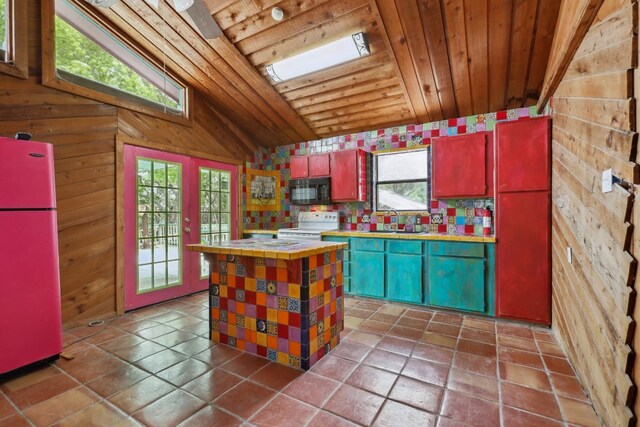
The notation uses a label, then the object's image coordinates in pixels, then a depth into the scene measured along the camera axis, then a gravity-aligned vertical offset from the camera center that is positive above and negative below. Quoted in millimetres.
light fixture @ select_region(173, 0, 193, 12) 2090 +1490
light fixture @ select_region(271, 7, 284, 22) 2953 +1990
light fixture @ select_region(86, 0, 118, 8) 2219 +1601
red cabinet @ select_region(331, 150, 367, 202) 4316 +503
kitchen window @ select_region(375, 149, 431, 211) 4180 +418
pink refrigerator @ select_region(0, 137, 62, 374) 2010 -312
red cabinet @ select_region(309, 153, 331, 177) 4574 +703
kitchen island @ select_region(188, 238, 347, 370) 2197 -709
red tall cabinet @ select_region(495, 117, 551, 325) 2895 -129
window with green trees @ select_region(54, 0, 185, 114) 3025 +1728
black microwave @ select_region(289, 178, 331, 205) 4535 +301
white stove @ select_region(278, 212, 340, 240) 4386 -252
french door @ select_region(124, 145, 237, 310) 3514 -105
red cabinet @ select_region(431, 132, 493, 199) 3447 +511
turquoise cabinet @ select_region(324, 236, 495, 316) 3232 -764
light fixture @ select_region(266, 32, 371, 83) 3119 +1753
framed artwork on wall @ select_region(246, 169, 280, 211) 5312 +381
